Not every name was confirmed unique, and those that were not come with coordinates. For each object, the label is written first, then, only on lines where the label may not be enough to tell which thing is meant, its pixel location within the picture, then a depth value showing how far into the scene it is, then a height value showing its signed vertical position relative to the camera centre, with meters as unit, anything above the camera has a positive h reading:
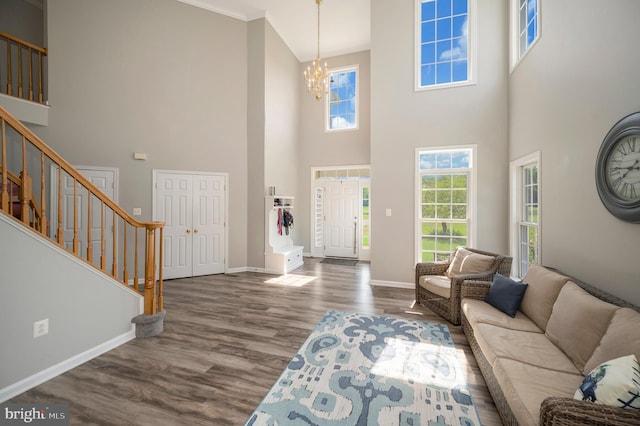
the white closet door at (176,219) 4.90 -0.14
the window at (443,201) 4.24 +0.19
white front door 6.86 -0.16
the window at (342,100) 6.77 +2.99
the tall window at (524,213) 3.36 -0.01
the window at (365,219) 6.77 -0.19
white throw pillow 1.11 -0.78
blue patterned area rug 1.73 -1.36
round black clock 1.72 +0.31
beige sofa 1.16 -0.92
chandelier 4.57 +2.40
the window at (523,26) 3.18 +2.50
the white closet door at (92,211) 4.16 +0.01
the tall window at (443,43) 4.23 +2.84
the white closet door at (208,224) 5.21 -0.26
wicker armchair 3.02 -0.98
